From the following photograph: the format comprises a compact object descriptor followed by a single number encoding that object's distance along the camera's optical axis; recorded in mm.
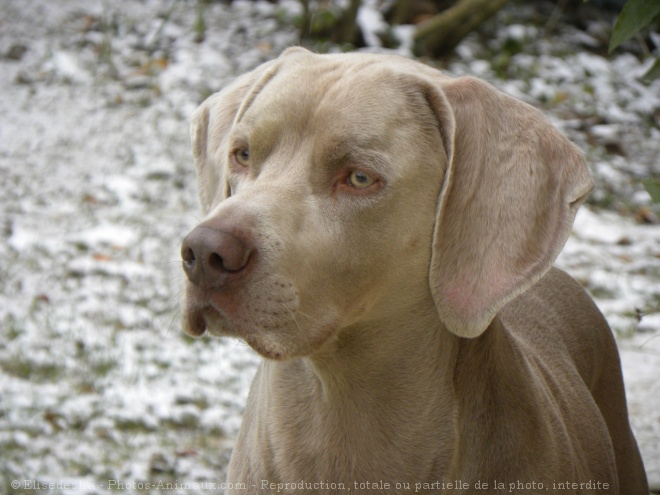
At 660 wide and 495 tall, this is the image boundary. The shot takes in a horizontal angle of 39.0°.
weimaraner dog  2281
